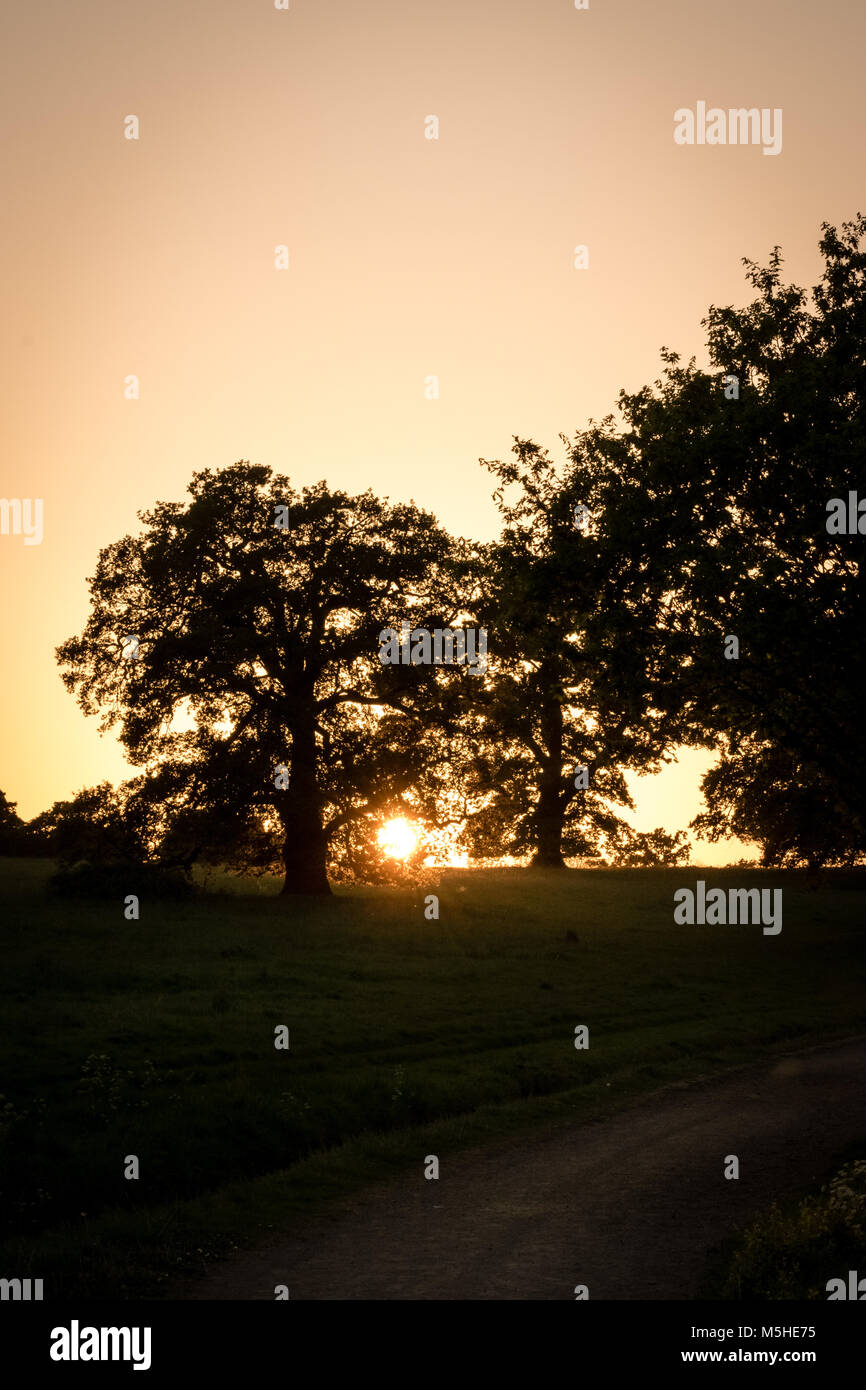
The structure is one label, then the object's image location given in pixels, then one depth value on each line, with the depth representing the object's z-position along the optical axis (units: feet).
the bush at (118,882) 144.15
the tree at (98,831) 152.46
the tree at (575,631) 78.43
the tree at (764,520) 72.13
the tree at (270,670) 151.43
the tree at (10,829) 261.44
